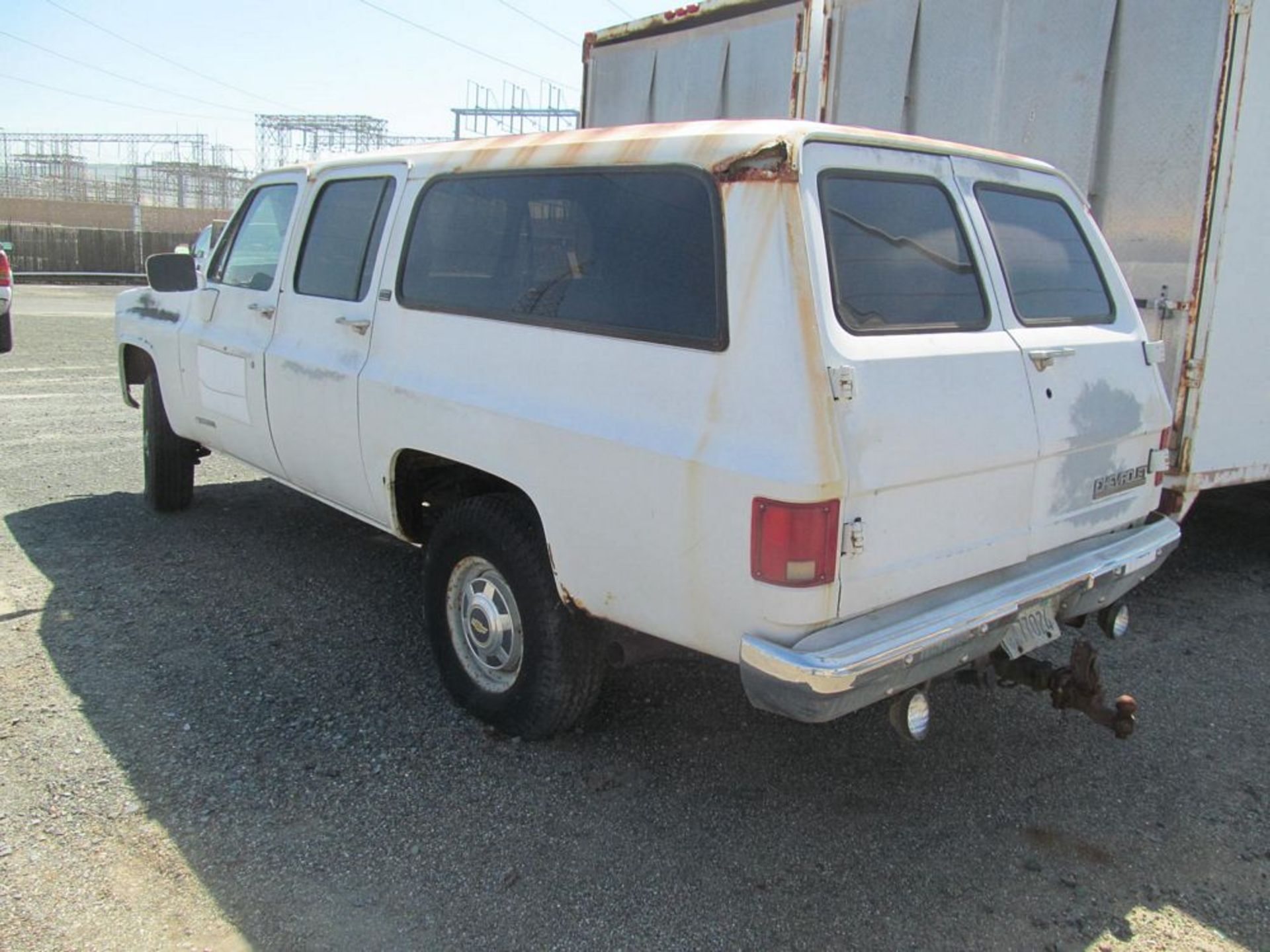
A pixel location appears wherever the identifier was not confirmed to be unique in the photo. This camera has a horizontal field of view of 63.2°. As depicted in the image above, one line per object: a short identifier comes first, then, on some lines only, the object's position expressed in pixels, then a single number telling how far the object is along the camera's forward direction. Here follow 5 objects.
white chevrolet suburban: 2.66
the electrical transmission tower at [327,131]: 65.31
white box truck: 4.55
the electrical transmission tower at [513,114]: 31.12
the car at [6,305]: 10.76
